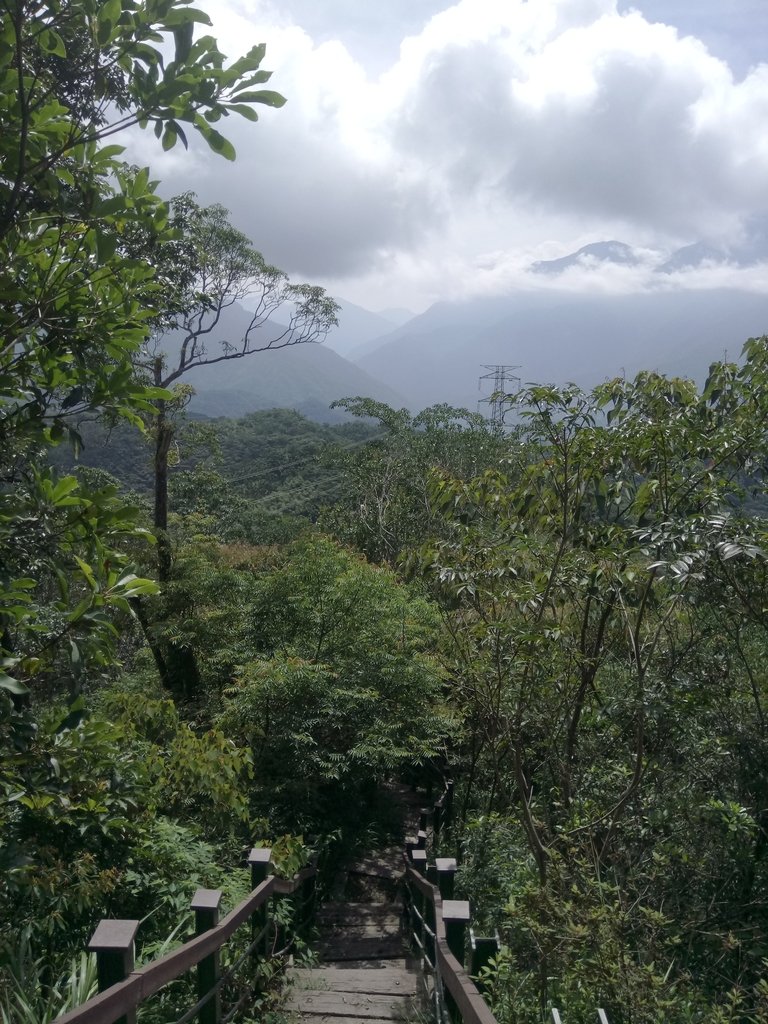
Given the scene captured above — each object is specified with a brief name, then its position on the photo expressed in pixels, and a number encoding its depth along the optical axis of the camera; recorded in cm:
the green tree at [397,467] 2106
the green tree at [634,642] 389
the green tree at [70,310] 214
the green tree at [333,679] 764
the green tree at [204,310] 1360
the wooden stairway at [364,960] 448
